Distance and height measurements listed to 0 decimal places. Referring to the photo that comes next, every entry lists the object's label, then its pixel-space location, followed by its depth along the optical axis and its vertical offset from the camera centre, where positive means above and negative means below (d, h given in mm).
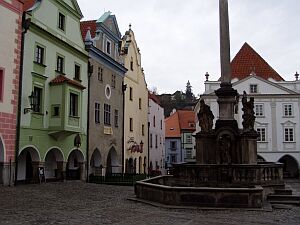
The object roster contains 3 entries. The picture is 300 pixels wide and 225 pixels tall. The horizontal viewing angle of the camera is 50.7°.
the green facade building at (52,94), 18437 +3349
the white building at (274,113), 38583 +4561
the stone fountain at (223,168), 10481 -736
